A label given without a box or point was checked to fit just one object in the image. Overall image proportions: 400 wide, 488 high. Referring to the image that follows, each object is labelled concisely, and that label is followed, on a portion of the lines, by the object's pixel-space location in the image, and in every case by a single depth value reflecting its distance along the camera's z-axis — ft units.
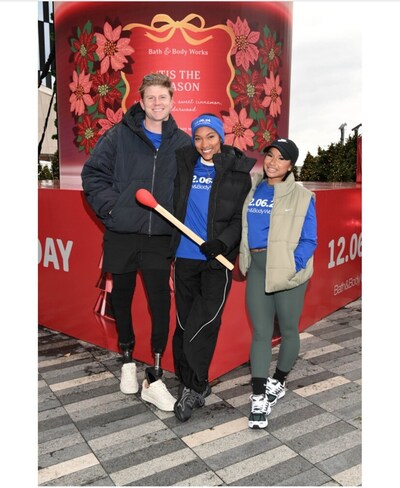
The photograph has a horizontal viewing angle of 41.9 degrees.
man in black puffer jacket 9.92
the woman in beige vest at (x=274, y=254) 9.43
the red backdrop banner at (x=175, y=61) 16.69
